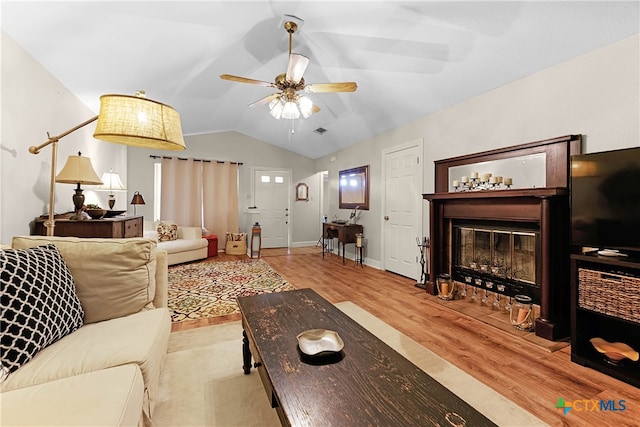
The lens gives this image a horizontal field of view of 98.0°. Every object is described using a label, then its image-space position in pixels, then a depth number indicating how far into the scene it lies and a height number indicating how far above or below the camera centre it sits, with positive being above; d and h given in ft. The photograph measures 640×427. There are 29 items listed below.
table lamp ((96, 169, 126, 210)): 11.16 +1.17
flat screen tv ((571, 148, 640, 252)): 5.98 +0.34
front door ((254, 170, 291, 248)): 23.15 +0.75
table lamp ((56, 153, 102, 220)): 8.17 +1.14
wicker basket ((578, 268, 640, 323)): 5.74 -1.72
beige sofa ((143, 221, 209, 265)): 15.71 -1.83
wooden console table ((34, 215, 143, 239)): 8.21 -0.47
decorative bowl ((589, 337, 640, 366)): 5.99 -3.02
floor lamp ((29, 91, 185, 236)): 4.54 +1.54
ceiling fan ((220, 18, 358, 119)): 7.88 +3.80
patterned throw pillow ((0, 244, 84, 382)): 3.73 -1.37
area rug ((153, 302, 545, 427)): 4.80 -3.50
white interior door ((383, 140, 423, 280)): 13.53 +0.29
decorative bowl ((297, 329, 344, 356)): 4.11 -1.99
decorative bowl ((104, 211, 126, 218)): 10.53 -0.04
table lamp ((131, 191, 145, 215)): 17.12 +0.78
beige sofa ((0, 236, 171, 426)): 3.07 -2.09
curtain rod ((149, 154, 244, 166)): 19.44 +3.94
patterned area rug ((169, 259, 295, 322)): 9.66 -3.22
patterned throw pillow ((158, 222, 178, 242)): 16.88 -1.19
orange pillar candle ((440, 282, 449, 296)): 10.77 -2.88
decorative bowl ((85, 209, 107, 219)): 9.10 -0.02
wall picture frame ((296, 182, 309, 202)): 24.39 +1.89
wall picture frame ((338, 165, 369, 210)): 17.61 +1.72
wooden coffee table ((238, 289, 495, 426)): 2.91 -2.11
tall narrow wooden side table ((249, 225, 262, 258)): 19.27 -1.32
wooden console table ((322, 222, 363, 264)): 17.58 -1.16
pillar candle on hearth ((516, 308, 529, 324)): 8.12 -2.94
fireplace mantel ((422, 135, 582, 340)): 7.70 +0.04
